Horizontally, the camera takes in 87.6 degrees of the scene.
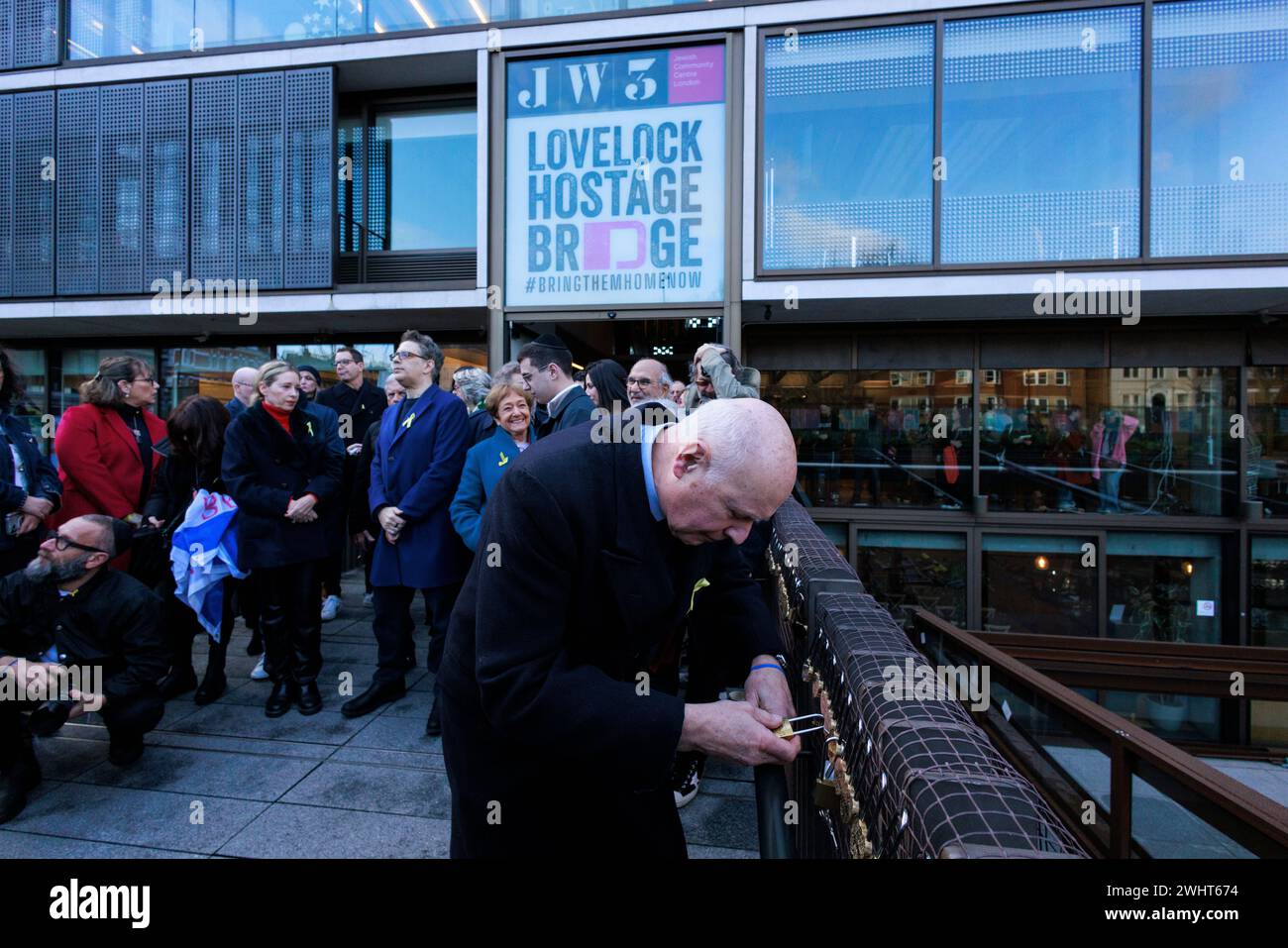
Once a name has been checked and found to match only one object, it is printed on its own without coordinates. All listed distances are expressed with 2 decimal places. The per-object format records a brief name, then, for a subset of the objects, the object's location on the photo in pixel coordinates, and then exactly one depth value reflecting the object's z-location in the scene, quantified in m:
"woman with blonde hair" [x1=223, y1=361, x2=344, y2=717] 4.31
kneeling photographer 3.56
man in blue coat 4.32
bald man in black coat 1.35
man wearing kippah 3.88
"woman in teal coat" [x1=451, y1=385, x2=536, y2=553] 4.05
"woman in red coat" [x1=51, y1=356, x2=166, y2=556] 4.80
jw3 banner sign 7.89
